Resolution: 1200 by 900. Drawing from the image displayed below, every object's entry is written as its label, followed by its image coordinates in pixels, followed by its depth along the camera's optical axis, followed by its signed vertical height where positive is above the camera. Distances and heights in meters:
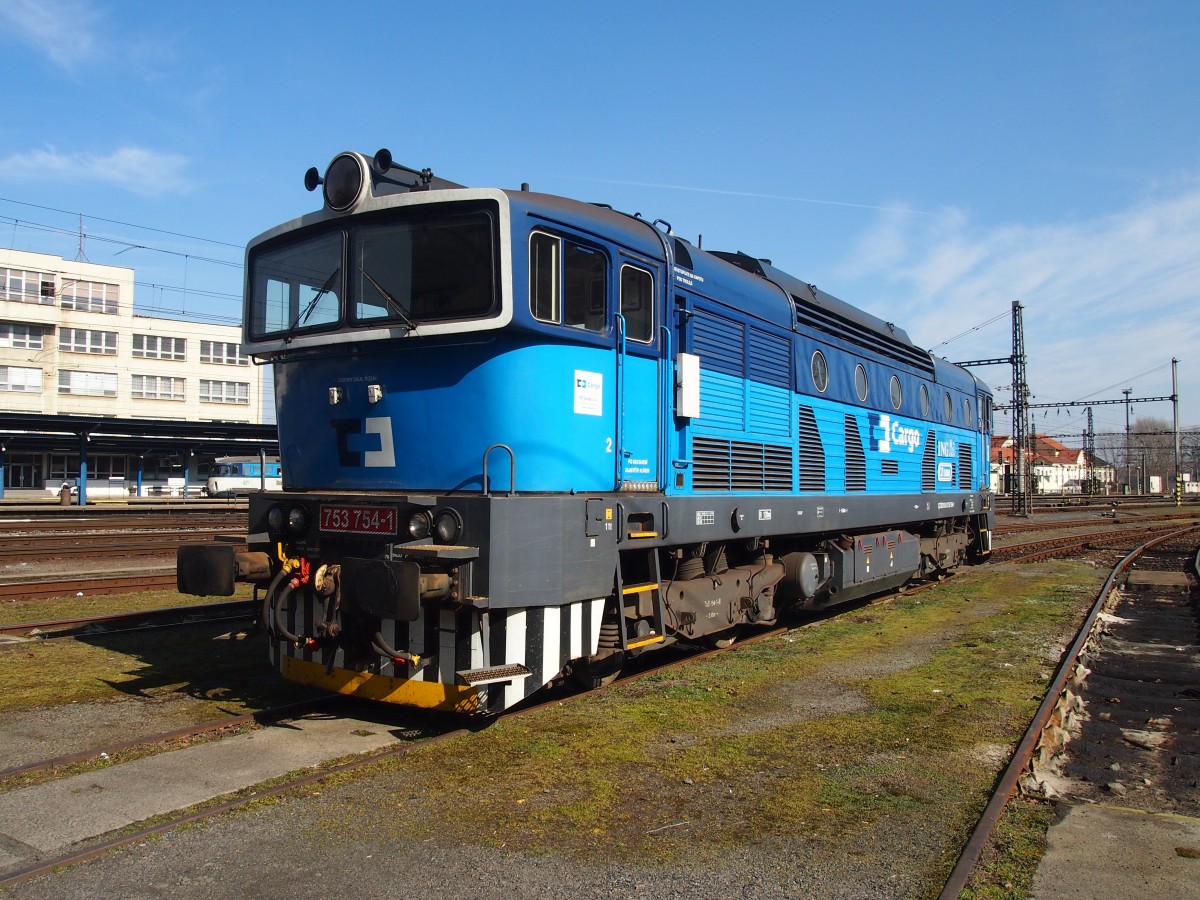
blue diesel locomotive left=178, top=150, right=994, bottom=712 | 5.65 +0.33
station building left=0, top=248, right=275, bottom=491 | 49.50 +7.40
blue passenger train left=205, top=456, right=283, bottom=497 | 50.26 +0.92
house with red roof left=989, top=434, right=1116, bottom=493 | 92.69 +2.46
